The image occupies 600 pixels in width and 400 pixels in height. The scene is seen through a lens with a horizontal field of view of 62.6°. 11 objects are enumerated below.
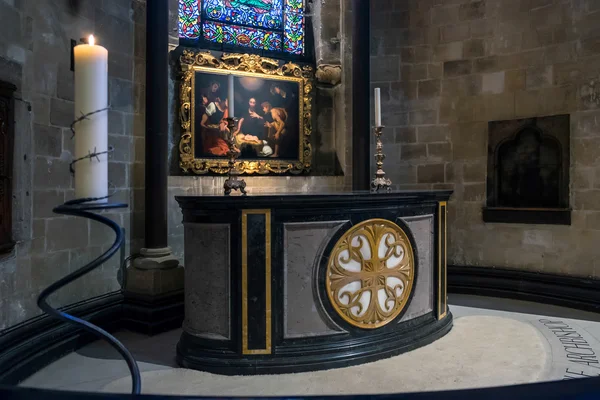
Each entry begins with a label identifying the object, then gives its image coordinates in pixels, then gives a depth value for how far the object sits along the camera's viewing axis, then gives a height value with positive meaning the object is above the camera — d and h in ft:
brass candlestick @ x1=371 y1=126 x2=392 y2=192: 13.01 +0.54
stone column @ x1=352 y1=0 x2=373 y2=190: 19.49 +3.82
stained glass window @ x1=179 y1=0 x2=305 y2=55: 18.24 +6.67
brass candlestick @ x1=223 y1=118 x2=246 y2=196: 10.65 +0.55
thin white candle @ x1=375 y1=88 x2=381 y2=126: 12.86 +2.22
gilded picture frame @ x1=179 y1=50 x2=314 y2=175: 17.33 +3.34
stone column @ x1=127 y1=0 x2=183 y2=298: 15.21 +1.53
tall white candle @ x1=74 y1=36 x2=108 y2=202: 4.62 +0.68
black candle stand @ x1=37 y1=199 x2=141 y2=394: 4.46 -0.76
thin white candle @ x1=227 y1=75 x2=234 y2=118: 10.53 +2.17
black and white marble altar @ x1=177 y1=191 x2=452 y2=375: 10.14 -1.92
